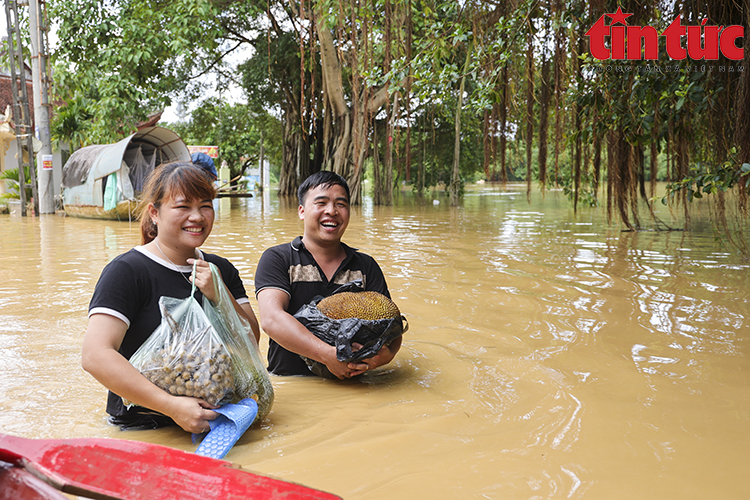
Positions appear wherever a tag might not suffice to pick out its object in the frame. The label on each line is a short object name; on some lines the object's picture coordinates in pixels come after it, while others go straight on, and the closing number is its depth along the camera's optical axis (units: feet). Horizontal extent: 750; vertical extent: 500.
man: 8.65
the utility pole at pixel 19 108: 41.78
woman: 6.36
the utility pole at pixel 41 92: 43.70
